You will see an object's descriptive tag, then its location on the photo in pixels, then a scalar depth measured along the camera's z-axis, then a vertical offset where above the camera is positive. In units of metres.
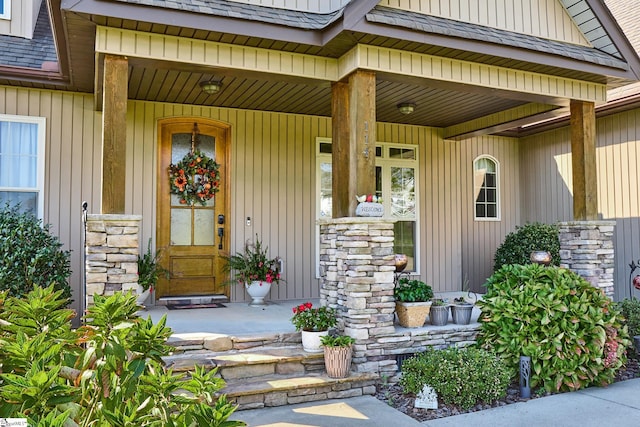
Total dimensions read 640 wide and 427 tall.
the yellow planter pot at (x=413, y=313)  5.16 -0.78
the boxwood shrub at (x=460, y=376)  4.31 -1.23
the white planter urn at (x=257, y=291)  6.69 -0.72
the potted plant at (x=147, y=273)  6.14 -0.45
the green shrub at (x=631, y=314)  5.90 -0.94
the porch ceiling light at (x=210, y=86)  5.88 +1.72
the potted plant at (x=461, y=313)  5.50 -0.84
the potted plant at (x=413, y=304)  5.17 -0.69
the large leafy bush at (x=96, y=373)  1.34 -0.41
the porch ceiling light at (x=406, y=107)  6.99 +1.73
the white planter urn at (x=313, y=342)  4.74 -0.98
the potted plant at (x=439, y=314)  5.36 -0.83
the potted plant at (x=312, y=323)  4.75 -0.83
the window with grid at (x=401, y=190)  8.18 +0.73
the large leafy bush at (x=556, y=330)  4.72 -0.92
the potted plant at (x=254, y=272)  6.70 -0.48
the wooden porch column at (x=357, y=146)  4.93 +0.88
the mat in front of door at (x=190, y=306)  6.46 -0.89
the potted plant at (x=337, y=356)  4.48 -1.05
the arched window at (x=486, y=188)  9.18 +0.83
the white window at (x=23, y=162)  6.12 +0.90
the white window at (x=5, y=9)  6.65 +2.97
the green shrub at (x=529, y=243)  8.02 -0.14
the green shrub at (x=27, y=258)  4.91 -0.20
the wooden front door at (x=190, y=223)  6.85 +0.18
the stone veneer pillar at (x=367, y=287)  4.78 -0.49
